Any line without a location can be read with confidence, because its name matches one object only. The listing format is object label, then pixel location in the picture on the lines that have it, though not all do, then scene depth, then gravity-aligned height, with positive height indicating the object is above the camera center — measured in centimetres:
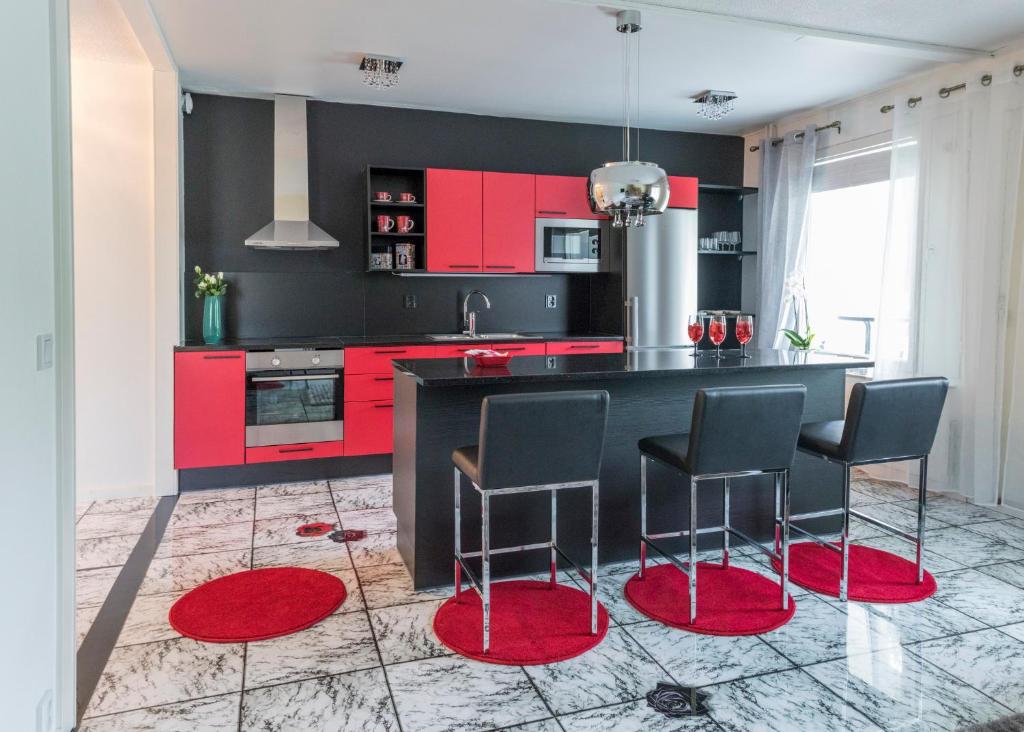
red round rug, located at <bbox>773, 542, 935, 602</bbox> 306 -114
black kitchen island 304 -57
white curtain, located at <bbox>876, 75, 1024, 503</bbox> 418 +39
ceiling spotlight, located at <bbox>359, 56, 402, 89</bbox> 440 +155
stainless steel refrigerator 562 +36
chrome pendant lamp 309 +57
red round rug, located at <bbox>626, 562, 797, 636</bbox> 278 -116
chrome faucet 568 +3
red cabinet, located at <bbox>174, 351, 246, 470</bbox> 460 -59
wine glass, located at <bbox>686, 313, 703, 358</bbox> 339 -3
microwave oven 571 +60
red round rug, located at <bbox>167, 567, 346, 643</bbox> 273 -118
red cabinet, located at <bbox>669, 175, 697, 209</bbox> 577 +105
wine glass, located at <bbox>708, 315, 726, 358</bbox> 340 -4
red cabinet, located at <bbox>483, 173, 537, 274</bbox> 552 +76
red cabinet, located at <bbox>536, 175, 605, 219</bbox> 567 +98
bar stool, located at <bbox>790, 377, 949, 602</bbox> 291 -42
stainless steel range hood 512 +104
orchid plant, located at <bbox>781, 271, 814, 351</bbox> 507 +18
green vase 482 -2
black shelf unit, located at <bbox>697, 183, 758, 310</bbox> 646 +56
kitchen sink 531 -12
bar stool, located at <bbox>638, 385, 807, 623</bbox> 266 -43
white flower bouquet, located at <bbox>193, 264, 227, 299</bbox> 485 +22
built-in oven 473 -53
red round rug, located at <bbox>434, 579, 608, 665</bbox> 256 -117
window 519 +58
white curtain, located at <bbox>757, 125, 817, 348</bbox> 556 +80
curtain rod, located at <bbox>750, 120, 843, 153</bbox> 536 +149
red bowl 304 -17
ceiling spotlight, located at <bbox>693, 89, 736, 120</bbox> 516 +161
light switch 185 -10
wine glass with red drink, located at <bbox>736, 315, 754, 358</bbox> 338 -3
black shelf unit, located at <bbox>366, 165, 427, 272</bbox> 528 +84
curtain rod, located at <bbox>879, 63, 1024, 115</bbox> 405 +145
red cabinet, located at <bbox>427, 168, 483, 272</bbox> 535 +75
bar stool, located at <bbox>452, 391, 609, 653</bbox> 247 -45
